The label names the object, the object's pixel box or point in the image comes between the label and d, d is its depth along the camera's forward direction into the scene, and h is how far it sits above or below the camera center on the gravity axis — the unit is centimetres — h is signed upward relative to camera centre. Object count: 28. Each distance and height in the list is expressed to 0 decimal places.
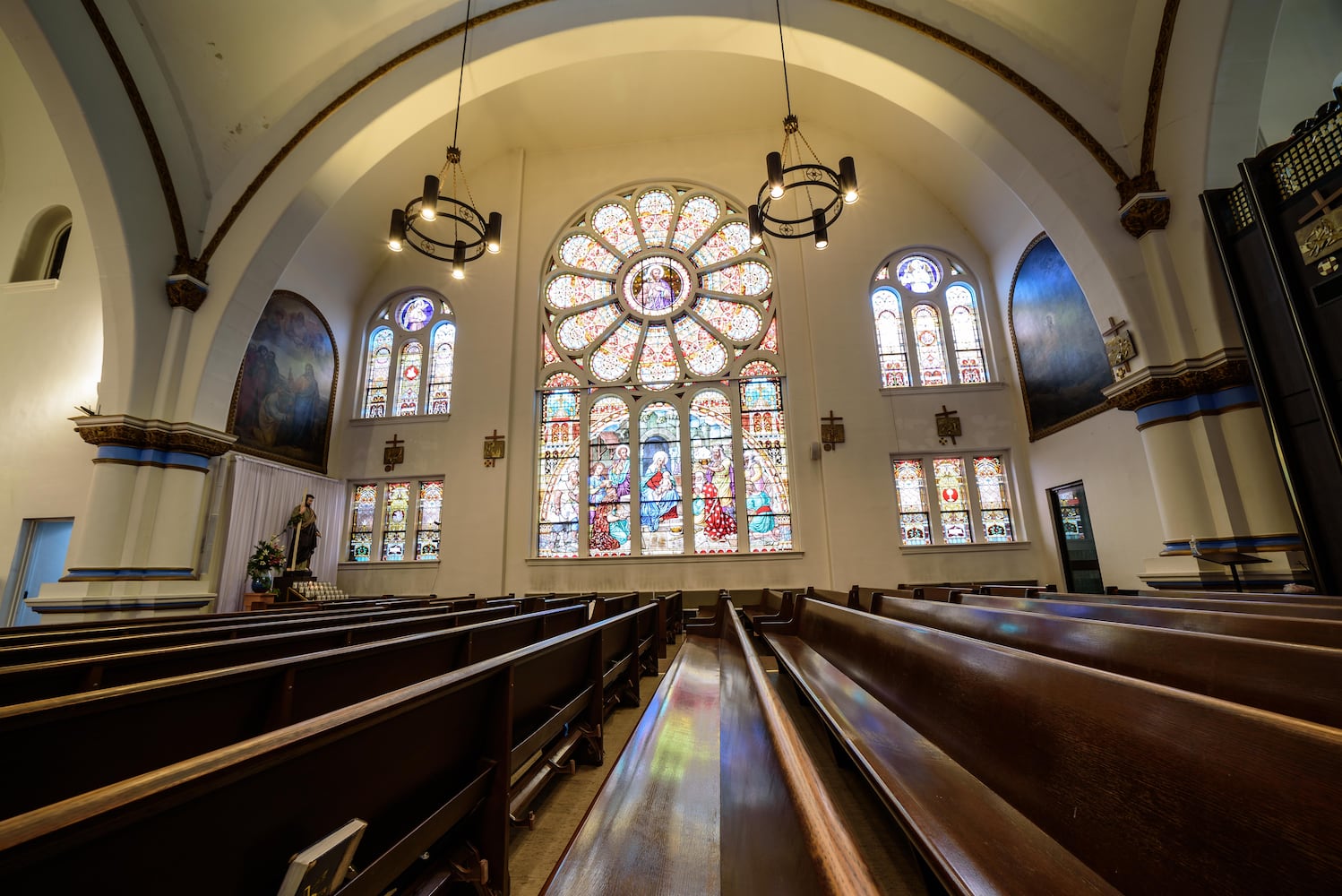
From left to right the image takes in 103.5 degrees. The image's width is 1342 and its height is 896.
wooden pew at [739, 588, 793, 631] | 432 -45
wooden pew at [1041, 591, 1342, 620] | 177 -24
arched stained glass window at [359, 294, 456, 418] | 962 +387
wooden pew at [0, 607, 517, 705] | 122 -23
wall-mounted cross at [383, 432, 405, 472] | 914 +200
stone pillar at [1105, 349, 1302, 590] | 468 +71
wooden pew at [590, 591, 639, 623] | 385 -31
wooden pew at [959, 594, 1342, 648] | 121 -21
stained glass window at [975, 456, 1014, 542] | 814 +85
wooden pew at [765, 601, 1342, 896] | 54 -33
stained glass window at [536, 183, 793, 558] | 867 +306
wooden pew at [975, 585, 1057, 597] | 439 -31
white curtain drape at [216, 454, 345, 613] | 735 +96
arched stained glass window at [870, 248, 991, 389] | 884 +394
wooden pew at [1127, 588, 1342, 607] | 226 -24
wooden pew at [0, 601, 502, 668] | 148 -22
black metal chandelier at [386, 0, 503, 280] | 509 +526
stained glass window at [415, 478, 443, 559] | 883 +85
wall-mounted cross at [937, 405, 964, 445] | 841 +200
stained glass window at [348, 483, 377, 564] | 907 +88
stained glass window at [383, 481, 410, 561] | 900 +90
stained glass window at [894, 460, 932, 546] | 821 +83
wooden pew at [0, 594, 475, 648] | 221 -22
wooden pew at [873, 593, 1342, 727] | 82 -22
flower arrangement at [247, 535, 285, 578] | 720 +23
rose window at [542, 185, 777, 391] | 943 +490
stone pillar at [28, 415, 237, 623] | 543 +57
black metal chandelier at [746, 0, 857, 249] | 907 +641
